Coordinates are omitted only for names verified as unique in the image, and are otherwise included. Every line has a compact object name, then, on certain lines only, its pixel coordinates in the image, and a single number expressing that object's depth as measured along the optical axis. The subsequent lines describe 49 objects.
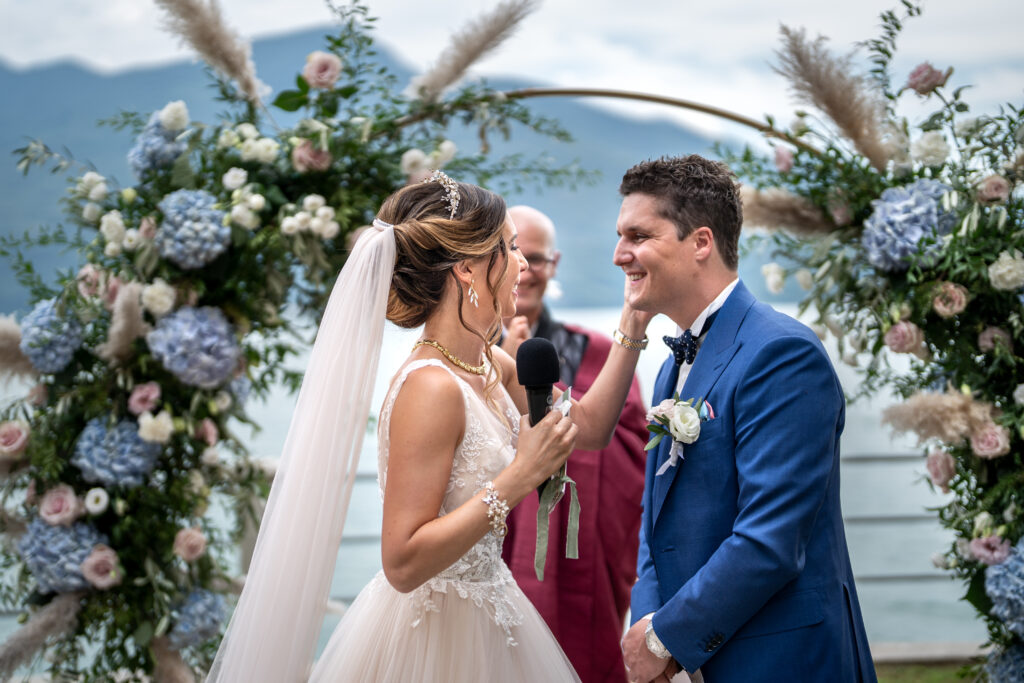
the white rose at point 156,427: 2.84
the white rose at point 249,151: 3.01
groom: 1.75
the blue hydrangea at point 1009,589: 2.60
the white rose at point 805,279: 3.07
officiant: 2.94
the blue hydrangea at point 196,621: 2.93
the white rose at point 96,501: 2.83
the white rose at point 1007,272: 2.62
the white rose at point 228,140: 3.04
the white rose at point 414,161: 3.06
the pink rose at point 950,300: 2.71
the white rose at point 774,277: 3.13
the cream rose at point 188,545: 2.91
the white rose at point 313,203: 2.99
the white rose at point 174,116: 2.95
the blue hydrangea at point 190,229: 2.88
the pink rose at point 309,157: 3.03
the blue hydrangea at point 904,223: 2.78
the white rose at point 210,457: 3.03
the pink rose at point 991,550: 2.68
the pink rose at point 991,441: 2.67
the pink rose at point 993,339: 2.74
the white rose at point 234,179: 2.97
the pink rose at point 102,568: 2.82
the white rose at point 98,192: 2.98
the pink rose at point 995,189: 2.73
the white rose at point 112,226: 2.90
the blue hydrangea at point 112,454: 2.84
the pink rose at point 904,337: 2.80
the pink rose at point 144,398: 2.89
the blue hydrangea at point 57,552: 2.81
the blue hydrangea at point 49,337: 2.85
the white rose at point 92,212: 2.99
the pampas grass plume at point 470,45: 3.08
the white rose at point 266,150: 3.01
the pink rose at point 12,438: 2.83
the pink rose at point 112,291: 2.91
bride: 1.75
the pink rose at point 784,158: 3.07
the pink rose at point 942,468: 2.86
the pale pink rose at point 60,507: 2.82
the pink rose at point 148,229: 2.94
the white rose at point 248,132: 3.04
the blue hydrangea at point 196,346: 2.86
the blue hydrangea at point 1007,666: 2.70
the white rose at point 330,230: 2.95
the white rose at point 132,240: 2.92
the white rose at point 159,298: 2.86
